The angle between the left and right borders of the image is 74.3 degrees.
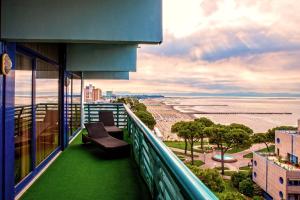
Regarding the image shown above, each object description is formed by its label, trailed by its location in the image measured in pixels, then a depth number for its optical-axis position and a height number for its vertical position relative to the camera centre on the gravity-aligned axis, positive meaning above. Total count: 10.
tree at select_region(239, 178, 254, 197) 19.41 -8.62
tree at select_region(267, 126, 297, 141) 29.32 -4.91
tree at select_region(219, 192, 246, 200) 13.11 -6.54
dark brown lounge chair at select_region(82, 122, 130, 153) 4.26 -0.99
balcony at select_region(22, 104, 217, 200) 1.07 -1.29
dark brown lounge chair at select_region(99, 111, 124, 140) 6.59 -0.69
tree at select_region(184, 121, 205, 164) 28.37 -4.42
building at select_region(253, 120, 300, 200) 19.71 -7.48
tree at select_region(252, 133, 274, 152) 27.68 -5.44
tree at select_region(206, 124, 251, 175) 25.32 -4.78
